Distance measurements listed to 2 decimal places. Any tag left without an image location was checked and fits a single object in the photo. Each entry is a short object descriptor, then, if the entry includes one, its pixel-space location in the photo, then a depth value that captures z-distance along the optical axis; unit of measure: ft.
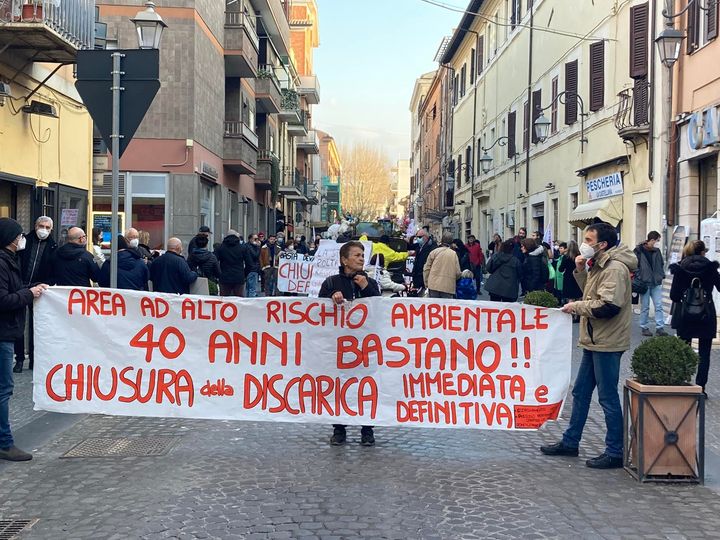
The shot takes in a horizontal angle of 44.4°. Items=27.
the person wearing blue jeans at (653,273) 48.91
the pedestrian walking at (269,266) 78.18
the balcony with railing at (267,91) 118.73
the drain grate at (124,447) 22.52
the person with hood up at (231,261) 55.31
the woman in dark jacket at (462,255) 66.23
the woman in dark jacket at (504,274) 50.31
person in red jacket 81.42
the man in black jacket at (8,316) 21.42
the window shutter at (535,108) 95.40
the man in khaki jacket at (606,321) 21.45
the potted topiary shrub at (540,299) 32.07
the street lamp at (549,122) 77.30
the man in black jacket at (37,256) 34.19
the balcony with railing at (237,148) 98.78
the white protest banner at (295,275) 62.90
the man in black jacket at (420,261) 62.69
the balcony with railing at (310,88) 200.13
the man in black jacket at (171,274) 37.32
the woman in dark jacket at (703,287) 31.01
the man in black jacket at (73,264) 33.50
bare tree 333.21
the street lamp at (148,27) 42.79
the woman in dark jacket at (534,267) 60.54
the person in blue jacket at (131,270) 36.45
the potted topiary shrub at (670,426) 20.30
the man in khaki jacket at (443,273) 49.73
